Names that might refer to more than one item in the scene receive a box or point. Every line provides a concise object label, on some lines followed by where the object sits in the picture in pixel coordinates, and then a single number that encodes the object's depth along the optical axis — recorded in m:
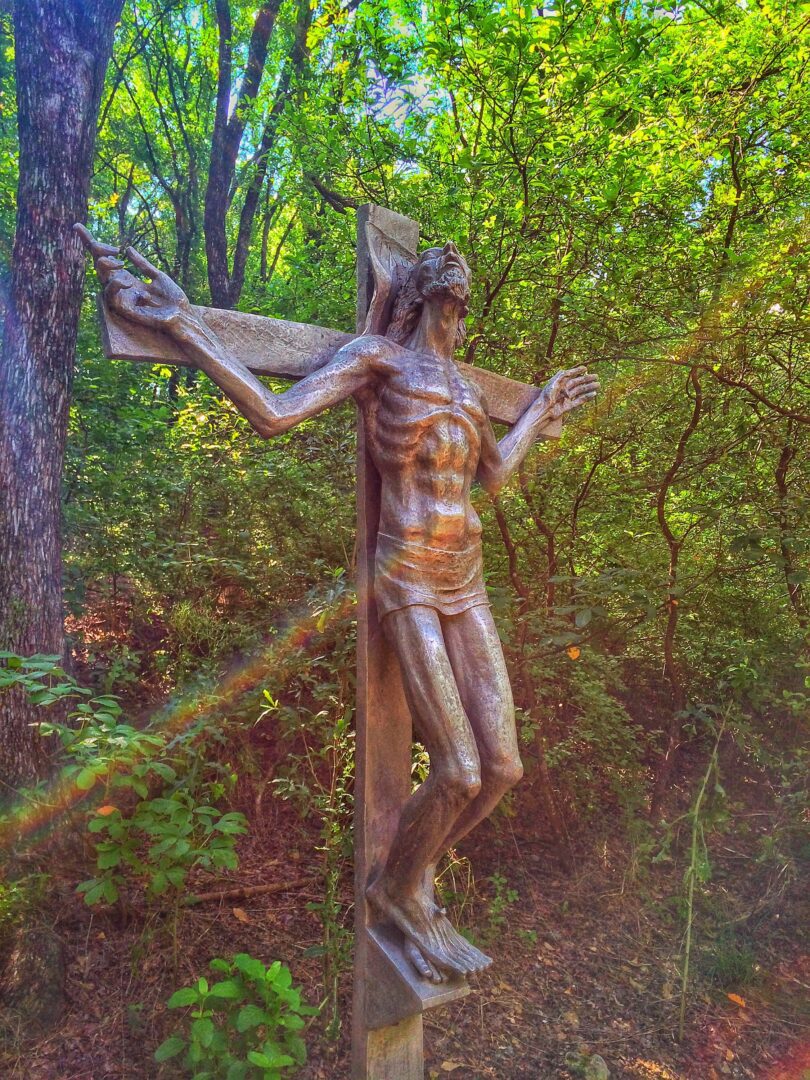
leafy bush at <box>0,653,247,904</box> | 3.00
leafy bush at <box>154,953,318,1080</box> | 2.82
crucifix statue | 2.53
